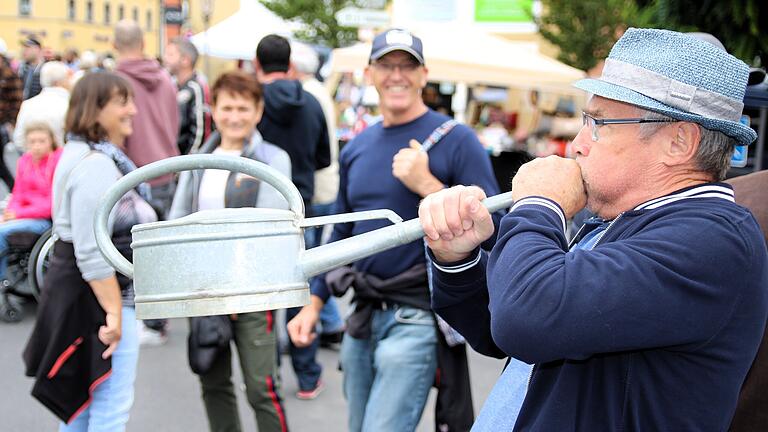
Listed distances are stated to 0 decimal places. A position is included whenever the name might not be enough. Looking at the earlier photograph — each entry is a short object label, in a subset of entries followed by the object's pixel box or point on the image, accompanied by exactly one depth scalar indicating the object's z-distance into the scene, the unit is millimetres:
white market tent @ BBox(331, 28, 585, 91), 9484
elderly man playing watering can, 1312
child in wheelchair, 5539
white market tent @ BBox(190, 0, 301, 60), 12789
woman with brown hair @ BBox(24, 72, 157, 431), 3082
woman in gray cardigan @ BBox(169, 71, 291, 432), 3414
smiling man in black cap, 2932
